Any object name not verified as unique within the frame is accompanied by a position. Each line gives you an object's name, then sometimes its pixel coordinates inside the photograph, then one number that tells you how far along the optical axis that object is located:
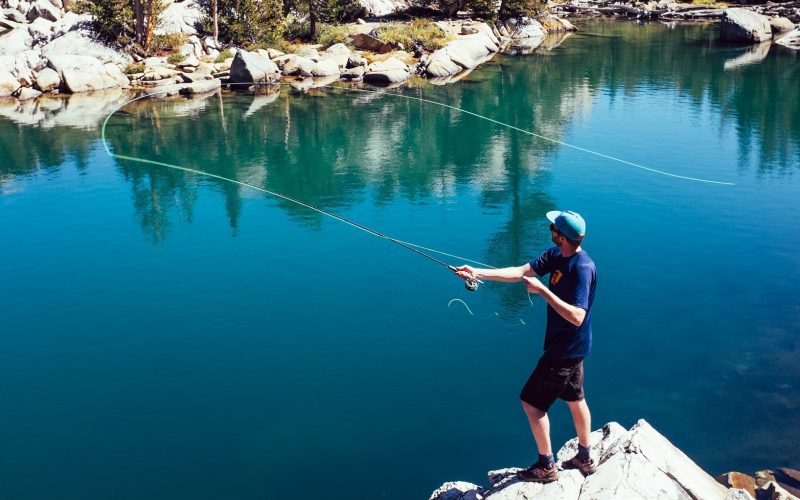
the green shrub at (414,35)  38.00
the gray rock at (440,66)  34.38
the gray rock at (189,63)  34.03
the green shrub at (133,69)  33.31
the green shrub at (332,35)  38.31
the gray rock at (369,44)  37.66
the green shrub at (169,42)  36.31
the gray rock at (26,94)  30.12
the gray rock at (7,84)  30.25
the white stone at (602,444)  6.97
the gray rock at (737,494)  6.34
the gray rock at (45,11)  40.91
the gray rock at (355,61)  34.87
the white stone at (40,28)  36.59
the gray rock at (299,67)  34.34
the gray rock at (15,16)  42.19
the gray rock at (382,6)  45.44
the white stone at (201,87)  30.86
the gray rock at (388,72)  32.81
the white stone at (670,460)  6.47
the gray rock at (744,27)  41.31
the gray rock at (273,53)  36.25
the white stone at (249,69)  32.28
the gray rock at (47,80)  30.91
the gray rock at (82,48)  34.28
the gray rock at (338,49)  36.28
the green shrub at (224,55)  35.19
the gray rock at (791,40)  39.75
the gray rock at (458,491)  7.29
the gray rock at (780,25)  43.00
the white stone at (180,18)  37.72
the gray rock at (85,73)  31.17
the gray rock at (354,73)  33.78
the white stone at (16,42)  35.19
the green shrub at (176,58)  34.44
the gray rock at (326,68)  34.28
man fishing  6.17
